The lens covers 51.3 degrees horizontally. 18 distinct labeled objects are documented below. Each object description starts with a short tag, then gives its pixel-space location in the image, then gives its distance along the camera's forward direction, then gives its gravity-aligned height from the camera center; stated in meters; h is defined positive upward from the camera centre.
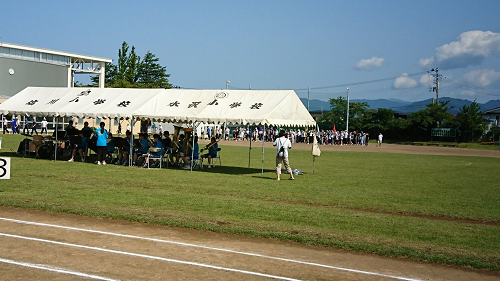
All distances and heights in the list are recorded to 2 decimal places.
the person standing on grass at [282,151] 18.23 -0.50
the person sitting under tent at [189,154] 21.62 -0.83
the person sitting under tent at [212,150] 22.52 -0.68
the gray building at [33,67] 53.25 +6.74
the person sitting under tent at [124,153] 22.28 -0.93
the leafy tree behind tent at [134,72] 87.41 +11.22
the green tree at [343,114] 81.75 +4.41
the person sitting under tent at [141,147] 21.83 -0.61
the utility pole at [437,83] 91.50 +10.56
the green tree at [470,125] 68.06 +2.31
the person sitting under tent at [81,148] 22.78 -0.77
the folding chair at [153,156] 20.98 -0.94
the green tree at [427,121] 71.88 +2.80
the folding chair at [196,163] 22.02 -1.23
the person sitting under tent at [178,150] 22.44 -0.72
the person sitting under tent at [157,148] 21.19 -0.65
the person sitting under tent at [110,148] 22.84 -0.73
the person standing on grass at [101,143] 21.48 -0.49
